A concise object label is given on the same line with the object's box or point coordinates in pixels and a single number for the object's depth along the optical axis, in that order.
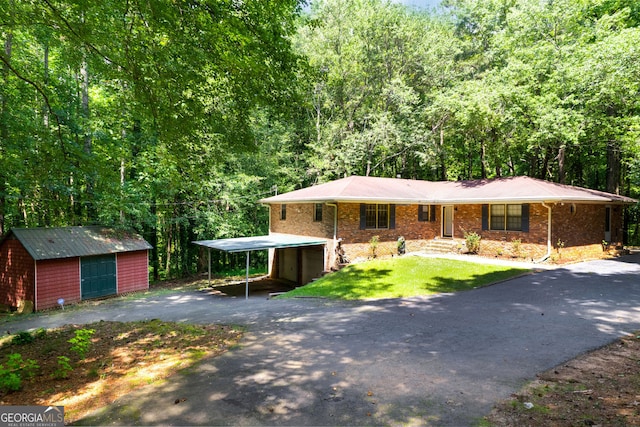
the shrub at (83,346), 5.57
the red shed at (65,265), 14.35
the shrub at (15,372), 4.39
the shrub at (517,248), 15.61
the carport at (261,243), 14.09
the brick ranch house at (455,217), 15.27
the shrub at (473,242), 17.14
